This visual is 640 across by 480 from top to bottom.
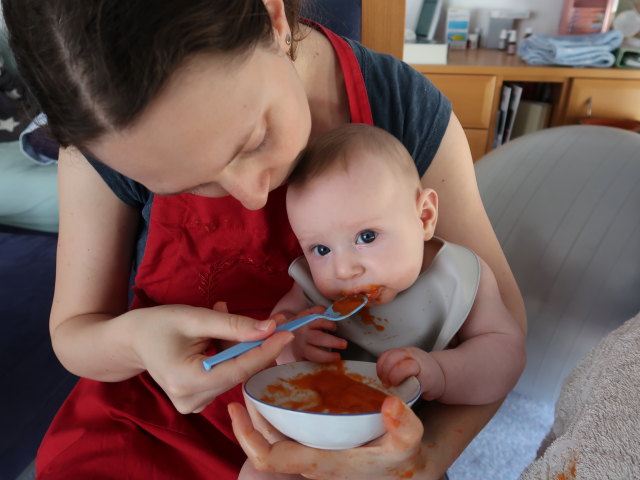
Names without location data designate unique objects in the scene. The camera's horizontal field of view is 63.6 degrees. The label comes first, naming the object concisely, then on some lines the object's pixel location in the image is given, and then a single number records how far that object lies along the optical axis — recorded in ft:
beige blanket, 1.69
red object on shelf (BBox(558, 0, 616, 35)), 8.08
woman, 1.66
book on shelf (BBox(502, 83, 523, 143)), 8.39
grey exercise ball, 3.55
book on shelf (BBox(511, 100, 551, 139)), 8.54
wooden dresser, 7.84
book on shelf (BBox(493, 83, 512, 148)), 8.42
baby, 2.42
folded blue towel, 7.70
